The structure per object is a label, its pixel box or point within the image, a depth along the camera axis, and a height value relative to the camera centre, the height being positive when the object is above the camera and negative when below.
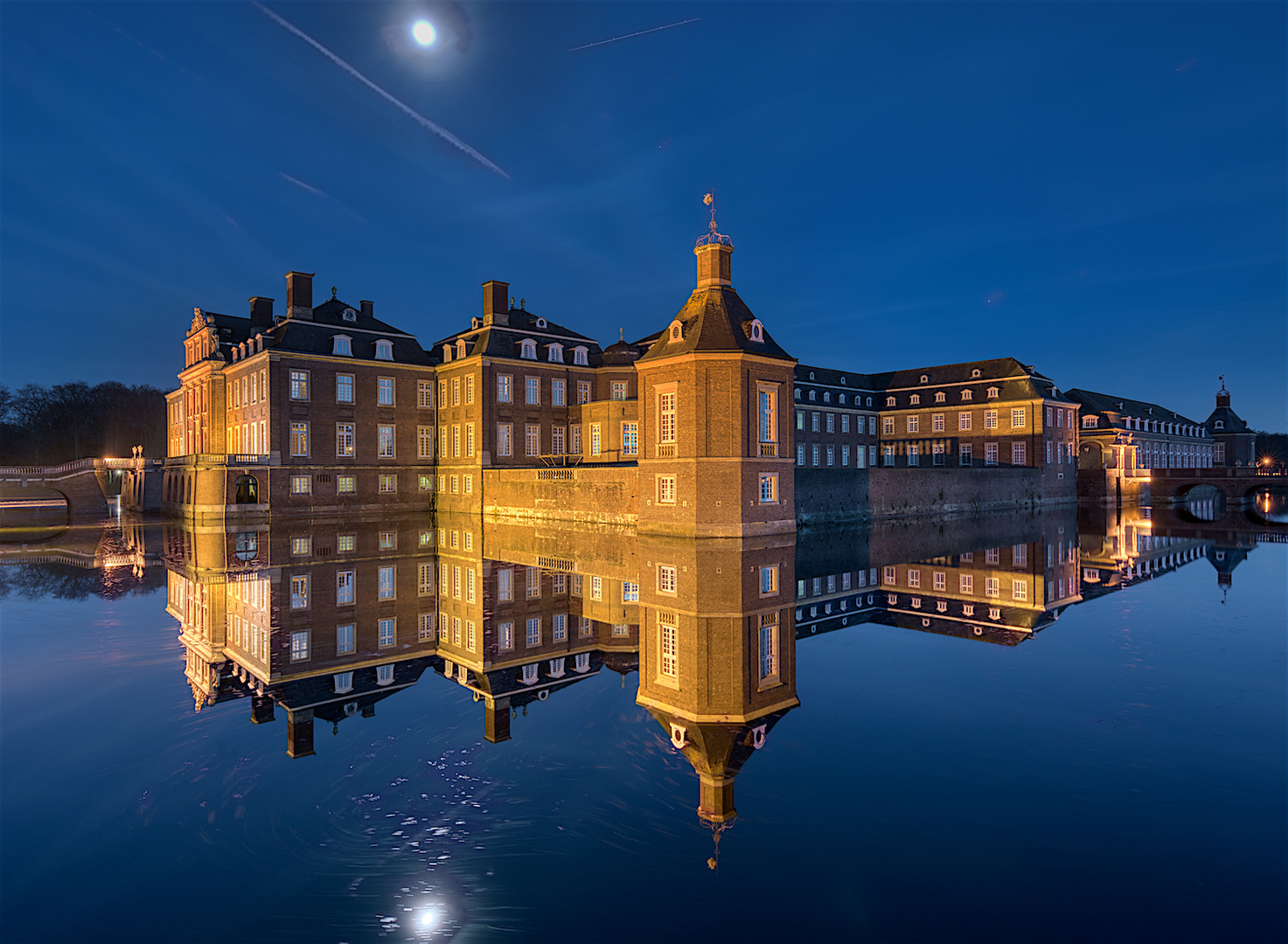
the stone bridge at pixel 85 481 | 46.62 +0.18
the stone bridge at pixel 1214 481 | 50.47 -1.00
